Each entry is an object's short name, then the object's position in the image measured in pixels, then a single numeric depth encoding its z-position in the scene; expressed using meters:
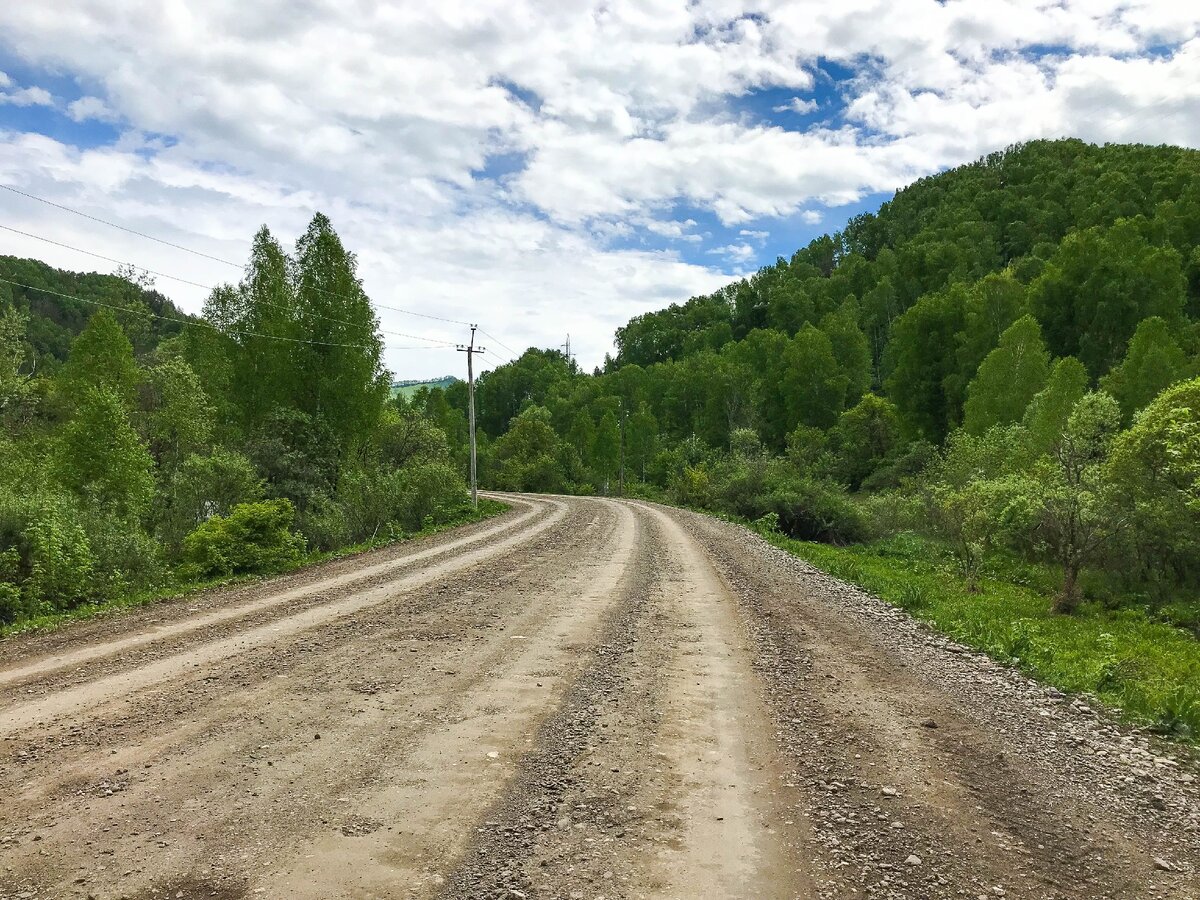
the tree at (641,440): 82.88
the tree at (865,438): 56.97
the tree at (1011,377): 41.97
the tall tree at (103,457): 22.97
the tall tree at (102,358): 35.06
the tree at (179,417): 32.38
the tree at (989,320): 57.09
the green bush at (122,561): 14.37
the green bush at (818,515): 33.12
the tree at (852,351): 79.56
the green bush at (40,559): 12.52
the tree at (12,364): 32.53
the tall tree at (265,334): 30.59
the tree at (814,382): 74.56
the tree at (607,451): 75.94
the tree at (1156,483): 19.42
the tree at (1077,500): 18.50
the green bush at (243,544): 15.93
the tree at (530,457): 70.31
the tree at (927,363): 62.31
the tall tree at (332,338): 31.03
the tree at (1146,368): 35.25
